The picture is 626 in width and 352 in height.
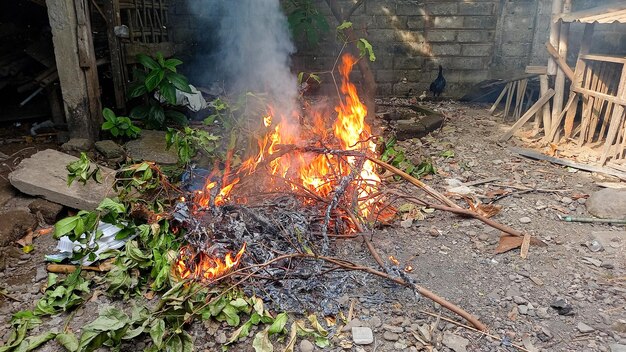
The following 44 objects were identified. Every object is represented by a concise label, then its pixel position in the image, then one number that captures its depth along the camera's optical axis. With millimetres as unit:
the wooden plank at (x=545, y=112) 7166
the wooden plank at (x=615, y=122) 5742
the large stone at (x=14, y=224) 4047
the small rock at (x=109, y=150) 5809
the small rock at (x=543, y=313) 3163
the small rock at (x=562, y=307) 3191
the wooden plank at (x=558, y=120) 6762
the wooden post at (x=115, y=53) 6512
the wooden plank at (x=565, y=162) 5645
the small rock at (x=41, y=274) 3626
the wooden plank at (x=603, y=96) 5734
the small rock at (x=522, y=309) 3197
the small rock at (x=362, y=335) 2900
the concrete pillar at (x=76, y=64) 5570
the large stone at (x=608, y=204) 4504
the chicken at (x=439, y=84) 9695
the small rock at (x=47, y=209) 4426
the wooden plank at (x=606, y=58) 5766
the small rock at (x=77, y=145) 5752
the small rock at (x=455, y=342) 2852
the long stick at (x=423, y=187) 4469
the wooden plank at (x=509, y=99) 8508
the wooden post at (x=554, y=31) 6934
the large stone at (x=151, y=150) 5836
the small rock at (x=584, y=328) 3012
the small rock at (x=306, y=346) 2854
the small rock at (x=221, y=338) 2912
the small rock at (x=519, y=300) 3301
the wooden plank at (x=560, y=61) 6805
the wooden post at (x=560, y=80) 6949
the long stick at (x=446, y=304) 3016
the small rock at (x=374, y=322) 3051
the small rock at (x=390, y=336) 2936
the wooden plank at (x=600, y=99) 6336
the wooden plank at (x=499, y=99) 8820
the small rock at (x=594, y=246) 3992
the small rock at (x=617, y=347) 2819
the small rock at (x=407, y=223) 4445
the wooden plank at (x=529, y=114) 7184
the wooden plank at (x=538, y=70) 7375
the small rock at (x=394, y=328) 3000
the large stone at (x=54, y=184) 4508
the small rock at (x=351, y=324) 3021
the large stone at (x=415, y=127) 7273
